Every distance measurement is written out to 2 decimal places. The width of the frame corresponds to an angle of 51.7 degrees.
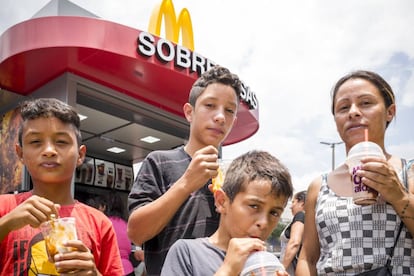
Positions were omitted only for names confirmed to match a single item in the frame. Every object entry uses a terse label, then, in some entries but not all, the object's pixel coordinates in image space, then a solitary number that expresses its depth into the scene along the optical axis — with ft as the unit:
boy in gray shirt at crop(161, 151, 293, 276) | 5.37
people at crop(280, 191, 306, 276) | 16.38
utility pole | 97.58
